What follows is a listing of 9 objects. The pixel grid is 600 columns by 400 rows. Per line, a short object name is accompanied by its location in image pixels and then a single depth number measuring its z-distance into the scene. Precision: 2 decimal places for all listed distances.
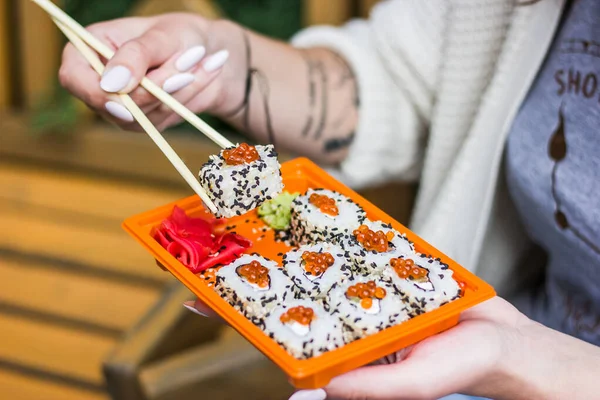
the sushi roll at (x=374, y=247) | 0.81
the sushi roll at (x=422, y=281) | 0.75
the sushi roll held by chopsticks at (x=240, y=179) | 0.82
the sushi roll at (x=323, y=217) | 0.85
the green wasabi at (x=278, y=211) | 0.92
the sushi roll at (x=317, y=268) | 0.79
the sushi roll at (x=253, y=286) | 0.74
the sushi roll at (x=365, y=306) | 0.72
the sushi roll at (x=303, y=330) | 0.68
